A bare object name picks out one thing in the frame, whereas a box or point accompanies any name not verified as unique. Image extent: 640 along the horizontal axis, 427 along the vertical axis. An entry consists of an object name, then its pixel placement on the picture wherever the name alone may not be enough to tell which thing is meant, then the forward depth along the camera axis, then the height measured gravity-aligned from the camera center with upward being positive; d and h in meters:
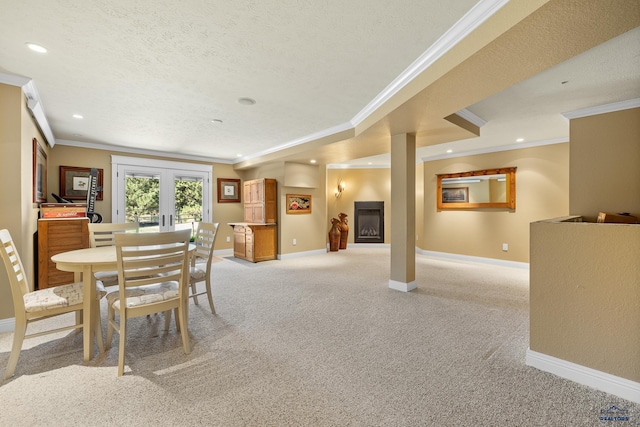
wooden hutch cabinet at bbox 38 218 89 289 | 3.13 -0.35
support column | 3.77 +0.02
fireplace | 7.89 -0.28
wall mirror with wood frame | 5.35 +0.49
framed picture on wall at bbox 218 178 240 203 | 7.01 +0.61
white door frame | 5.53 +0.93
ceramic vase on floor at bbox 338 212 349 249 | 7.59 -0.49
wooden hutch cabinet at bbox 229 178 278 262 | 5.92 -0.33
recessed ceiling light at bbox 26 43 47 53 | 2.11 +1.32
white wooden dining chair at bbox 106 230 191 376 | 1.88 -0.49
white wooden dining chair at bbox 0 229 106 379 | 1.84 -0.64
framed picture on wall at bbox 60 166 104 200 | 4.92 +0.59
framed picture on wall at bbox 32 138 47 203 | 3.30 +0.56
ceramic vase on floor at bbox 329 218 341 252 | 7.37 -0.70
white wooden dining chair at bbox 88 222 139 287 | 3.00 -0.22
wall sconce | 7.91 +0.72
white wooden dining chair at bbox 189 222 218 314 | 2.94 -0.44
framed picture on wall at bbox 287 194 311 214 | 6.38 +0.22
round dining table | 2.03 -0.48
